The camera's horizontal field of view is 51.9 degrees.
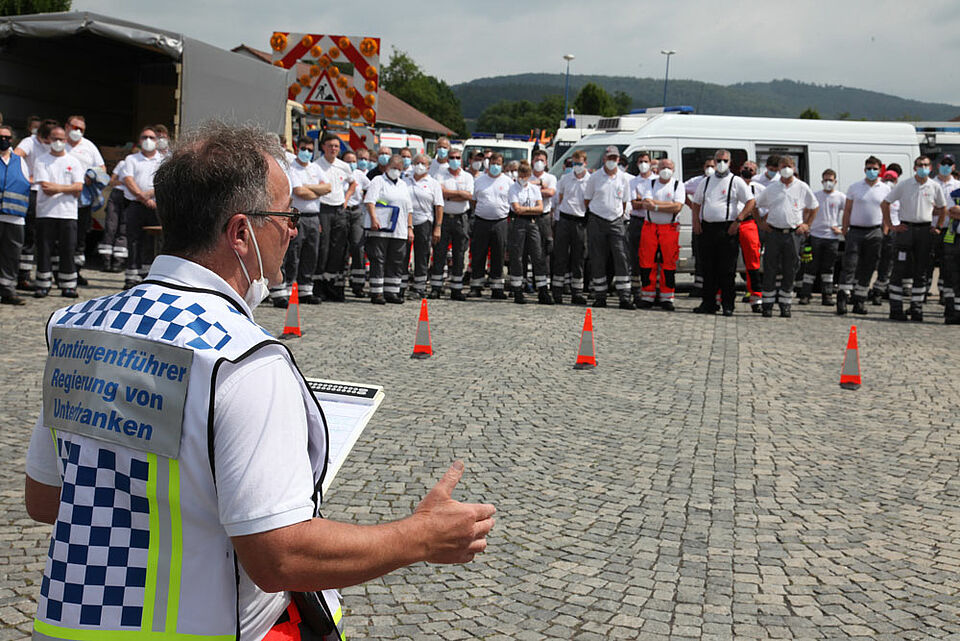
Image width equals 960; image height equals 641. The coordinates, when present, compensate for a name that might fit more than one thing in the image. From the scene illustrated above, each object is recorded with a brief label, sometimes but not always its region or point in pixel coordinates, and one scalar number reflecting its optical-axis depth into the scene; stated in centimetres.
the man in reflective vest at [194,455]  177
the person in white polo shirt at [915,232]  1470
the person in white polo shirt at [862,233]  1559
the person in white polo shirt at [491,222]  1548
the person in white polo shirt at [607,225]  1501
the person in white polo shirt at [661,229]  1522
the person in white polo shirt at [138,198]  1424
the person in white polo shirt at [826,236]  1656
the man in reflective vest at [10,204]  1165
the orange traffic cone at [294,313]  1073
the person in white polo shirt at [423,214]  1526
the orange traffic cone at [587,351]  970
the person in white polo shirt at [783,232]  1473
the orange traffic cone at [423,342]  994
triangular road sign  1561
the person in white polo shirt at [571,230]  1539
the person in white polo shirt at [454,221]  1562
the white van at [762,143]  1686
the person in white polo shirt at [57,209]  1243
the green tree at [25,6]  3928
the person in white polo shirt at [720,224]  1452
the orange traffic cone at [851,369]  930
